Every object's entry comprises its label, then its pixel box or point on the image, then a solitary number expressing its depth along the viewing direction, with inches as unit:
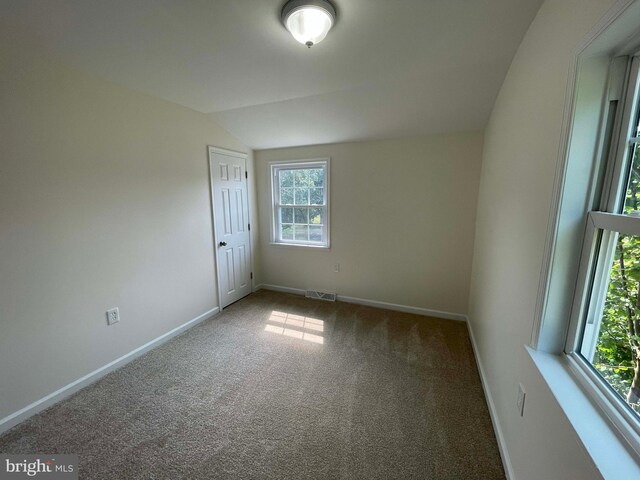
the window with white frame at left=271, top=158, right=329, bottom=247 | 138.7
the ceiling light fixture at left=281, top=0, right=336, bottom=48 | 52.4
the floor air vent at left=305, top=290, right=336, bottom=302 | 142.7
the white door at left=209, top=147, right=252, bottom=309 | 123.7
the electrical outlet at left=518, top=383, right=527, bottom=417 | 47.6
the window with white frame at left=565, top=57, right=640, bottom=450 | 31.1
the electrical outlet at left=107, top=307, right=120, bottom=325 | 84.4
